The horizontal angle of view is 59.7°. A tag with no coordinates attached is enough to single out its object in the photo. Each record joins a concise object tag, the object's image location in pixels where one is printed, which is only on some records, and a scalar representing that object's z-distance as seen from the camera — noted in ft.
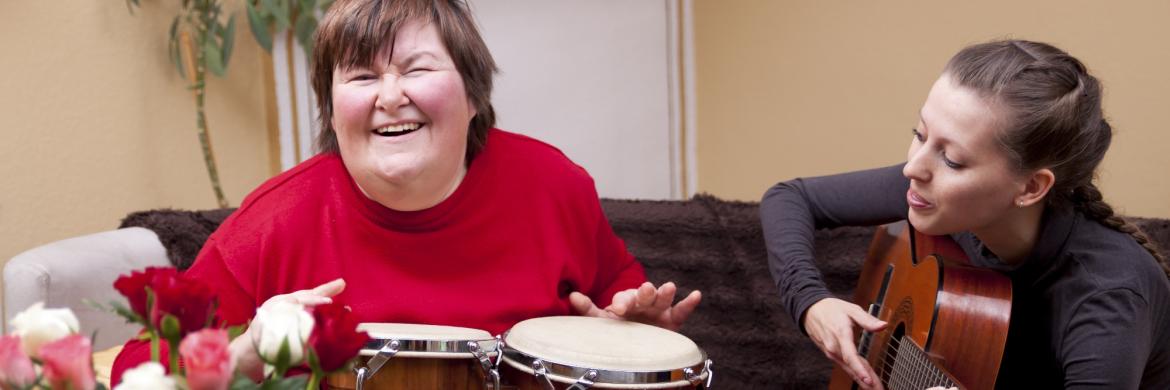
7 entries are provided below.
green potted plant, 9.24
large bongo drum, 4.18
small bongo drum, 4.14
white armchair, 6.27
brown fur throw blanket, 7.15
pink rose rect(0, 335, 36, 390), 2.52
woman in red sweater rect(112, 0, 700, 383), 4.87
